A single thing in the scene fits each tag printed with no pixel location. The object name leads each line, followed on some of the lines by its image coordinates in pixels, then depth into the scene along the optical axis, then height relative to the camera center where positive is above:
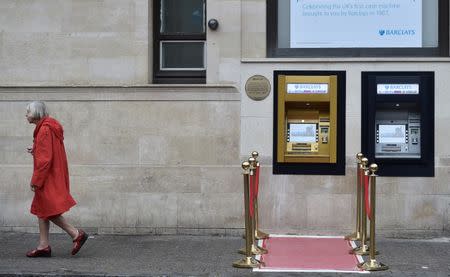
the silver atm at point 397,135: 9.20 +0.03
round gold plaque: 9.23 +0.70
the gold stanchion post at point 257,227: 8.68 -1.23
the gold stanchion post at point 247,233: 7.21 -1.07
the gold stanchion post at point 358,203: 8.69 -0.87
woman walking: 7.61 -0.51
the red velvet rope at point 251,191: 7.53 -0.65
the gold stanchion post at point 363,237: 7.86 -1.22
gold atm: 9.16 +0.19
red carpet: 7.38 -1.44
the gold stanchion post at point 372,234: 7.22 -1.06
